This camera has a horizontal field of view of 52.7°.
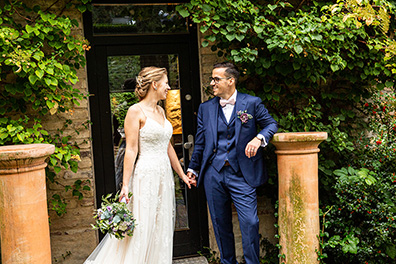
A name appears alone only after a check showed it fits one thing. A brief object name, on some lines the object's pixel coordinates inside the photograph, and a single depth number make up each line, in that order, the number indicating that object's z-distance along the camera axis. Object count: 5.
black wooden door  4.36
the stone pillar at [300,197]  3.71
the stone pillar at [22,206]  3.04
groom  3.60
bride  3.36
